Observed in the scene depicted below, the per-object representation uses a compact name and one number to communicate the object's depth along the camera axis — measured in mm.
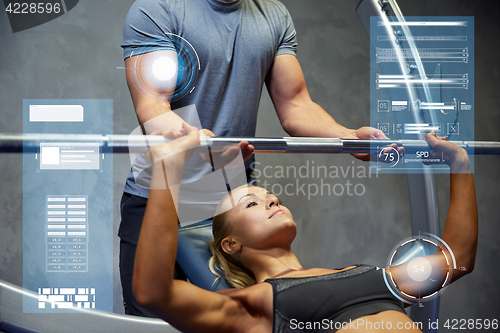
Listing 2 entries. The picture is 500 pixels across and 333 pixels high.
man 3017
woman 2718
